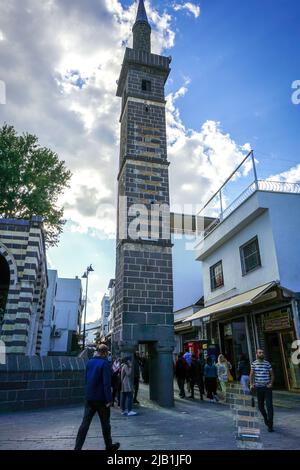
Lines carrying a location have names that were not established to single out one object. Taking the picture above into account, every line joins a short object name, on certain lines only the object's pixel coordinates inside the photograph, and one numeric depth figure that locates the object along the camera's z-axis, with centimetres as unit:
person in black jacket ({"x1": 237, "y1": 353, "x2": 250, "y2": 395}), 1095
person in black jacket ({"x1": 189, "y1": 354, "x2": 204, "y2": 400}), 1165
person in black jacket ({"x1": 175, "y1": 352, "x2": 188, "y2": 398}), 1203
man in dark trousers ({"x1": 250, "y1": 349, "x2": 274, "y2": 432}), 638
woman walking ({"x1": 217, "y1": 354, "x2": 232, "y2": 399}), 1196
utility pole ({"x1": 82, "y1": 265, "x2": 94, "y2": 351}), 2802
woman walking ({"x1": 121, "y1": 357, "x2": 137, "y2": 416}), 825
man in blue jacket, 464
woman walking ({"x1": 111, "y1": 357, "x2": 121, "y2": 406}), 977
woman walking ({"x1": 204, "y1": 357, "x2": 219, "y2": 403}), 1119
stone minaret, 1026
